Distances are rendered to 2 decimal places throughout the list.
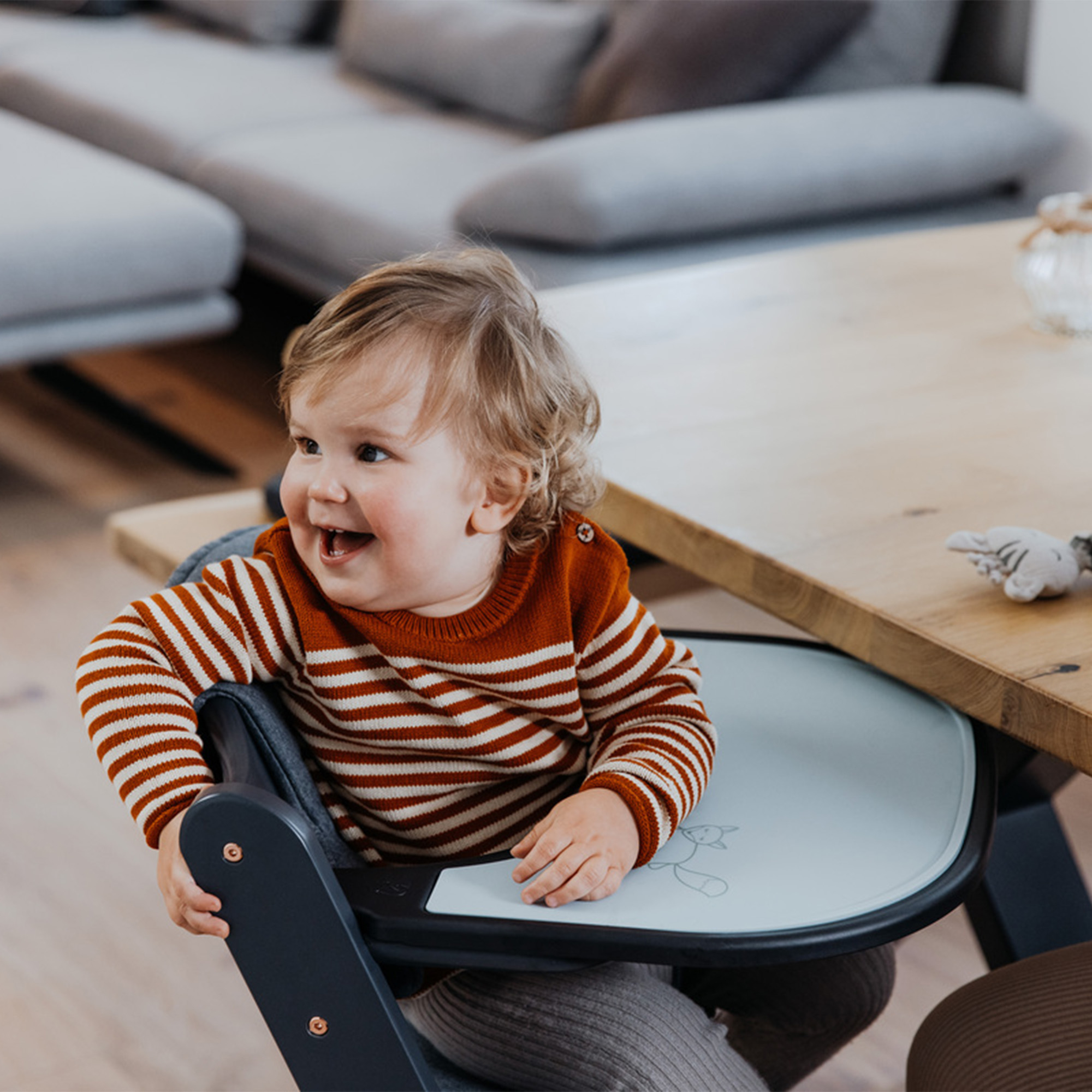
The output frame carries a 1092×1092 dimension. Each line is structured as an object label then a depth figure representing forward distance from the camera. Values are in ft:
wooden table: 6.40
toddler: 6.15
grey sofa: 12.55
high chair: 5.83
